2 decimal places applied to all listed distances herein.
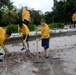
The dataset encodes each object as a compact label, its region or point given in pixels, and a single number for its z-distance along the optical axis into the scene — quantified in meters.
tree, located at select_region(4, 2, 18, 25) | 15.35
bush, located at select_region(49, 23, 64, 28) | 8.17
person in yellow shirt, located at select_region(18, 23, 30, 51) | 4.01
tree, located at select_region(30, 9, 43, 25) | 17.89
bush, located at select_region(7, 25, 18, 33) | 6.64
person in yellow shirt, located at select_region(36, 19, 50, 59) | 3.60
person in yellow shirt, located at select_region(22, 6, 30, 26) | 5.37
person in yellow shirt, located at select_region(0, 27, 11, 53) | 3.15
